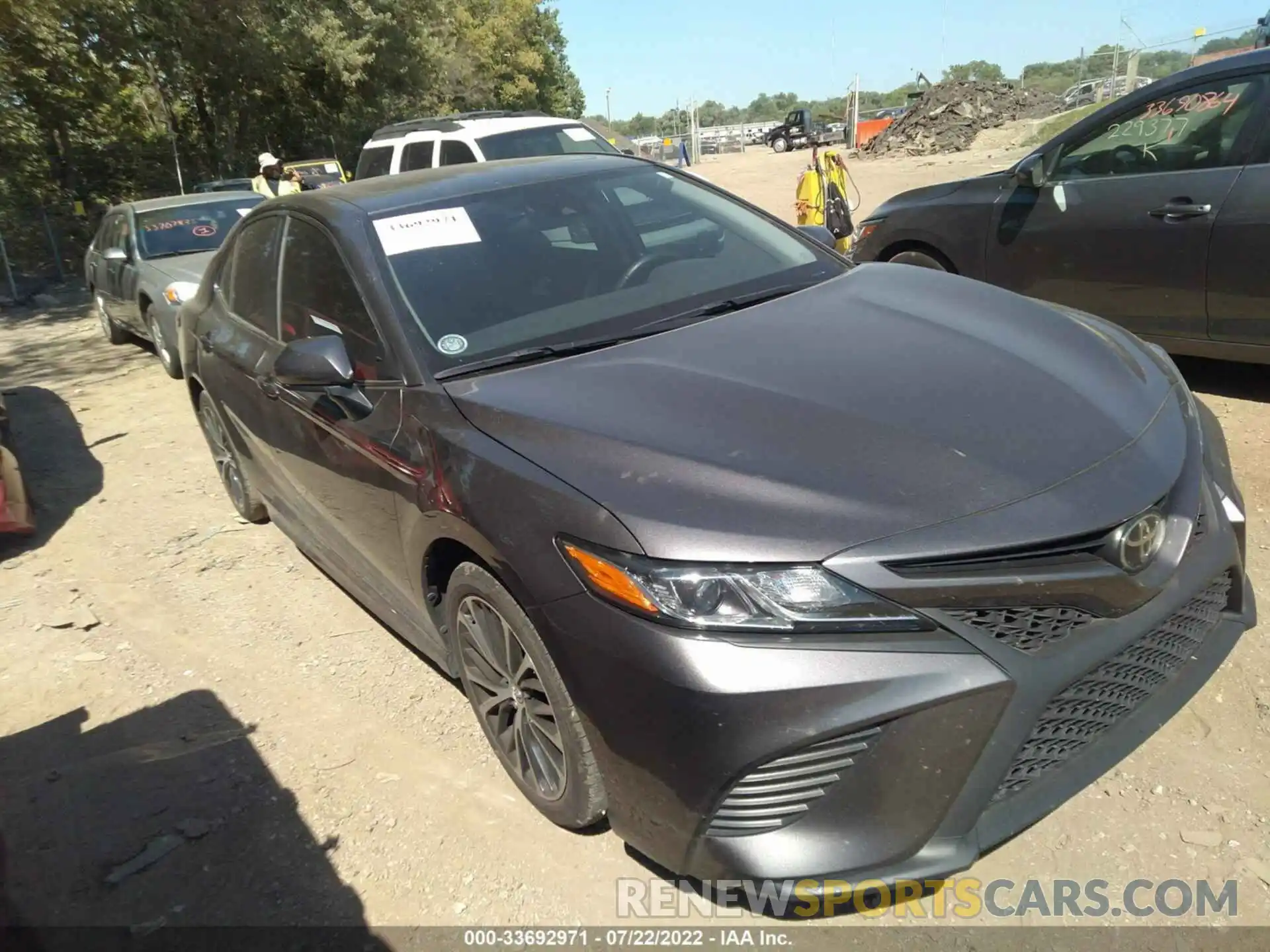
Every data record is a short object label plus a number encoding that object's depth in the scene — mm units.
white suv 10258
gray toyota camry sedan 1900
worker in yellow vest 11633
